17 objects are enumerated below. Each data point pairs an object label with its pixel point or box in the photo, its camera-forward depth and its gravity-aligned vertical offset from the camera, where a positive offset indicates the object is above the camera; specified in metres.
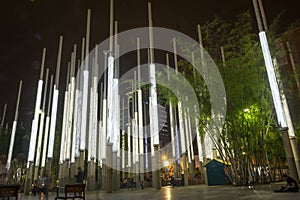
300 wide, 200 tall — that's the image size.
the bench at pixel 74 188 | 5.74 -0.11
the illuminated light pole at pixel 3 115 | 19.70 +5.62
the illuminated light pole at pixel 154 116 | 10.38 +2.58
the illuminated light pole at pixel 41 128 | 14.94 +3.31
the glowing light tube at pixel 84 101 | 11.23 +3.56
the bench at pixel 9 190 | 4.84 -0.08
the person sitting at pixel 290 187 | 6.67 -0.36
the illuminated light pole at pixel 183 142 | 15.73 +2.19
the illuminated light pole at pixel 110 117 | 10.25 +2.53
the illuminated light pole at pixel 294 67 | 11.55 +4.91
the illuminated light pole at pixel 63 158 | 12.65 +1.26
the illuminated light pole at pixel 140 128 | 13.89 +3.15
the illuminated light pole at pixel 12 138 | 15.73 +2.91
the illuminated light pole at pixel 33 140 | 12.77 +2.22
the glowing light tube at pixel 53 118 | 12.40 +3.14
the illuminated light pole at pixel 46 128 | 14.59 +3.36
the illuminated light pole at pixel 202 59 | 10.32 +4.48
